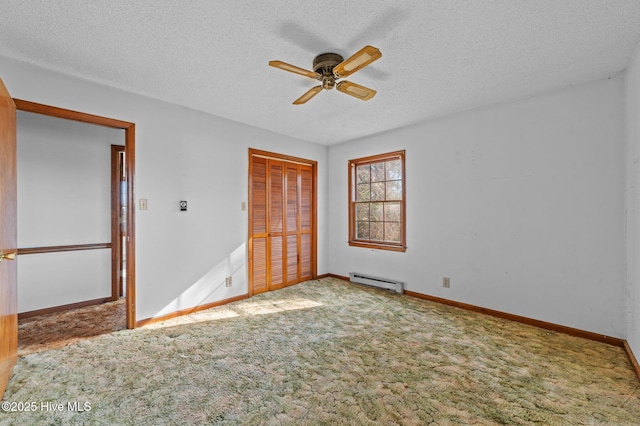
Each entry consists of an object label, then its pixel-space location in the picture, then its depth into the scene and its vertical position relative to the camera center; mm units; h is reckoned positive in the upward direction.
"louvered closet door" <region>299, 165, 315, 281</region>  4844 -176
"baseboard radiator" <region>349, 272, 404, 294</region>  4121 -1077
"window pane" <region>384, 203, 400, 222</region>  4312 +10
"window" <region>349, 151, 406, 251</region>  4285 +179
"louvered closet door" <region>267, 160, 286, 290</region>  4348 -171
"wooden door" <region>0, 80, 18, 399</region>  1827 -160
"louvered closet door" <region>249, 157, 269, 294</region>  4066 -165
